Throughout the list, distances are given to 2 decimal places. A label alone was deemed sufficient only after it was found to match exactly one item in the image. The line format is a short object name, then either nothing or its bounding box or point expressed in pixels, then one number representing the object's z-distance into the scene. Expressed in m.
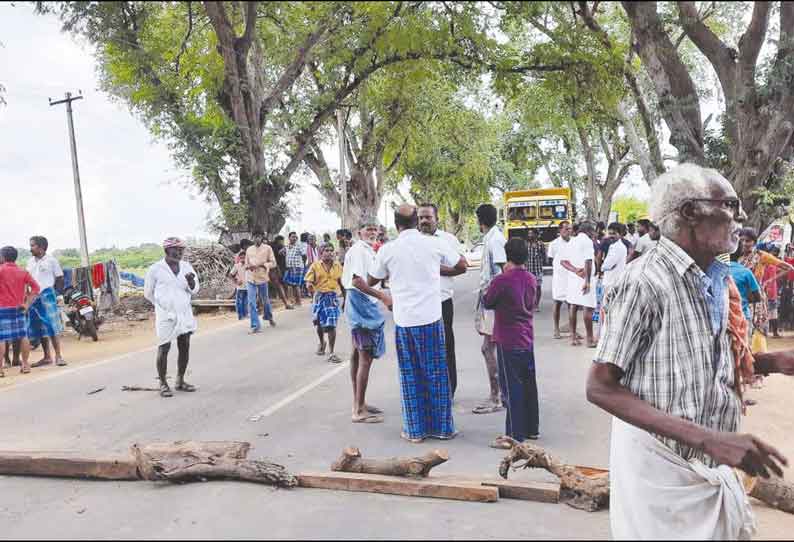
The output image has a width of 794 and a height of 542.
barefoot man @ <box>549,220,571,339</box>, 10.05
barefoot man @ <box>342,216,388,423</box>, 5.91
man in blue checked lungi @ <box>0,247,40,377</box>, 8.95
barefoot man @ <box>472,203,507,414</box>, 6.05
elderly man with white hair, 2.08
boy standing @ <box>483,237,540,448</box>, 5.17
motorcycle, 12.42
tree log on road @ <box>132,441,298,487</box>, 3.70
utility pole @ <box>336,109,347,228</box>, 16.11
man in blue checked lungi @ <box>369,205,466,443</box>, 5.16
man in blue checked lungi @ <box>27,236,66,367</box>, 9.79
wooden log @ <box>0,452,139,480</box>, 4.07
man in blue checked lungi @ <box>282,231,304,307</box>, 15.97
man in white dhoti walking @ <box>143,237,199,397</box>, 7.19
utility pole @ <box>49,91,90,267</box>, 18.48
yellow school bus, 21.98
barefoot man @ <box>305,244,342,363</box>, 8.95
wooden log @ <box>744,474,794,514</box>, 3.83
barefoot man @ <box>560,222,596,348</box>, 9.54
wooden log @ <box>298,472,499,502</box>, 3.46
